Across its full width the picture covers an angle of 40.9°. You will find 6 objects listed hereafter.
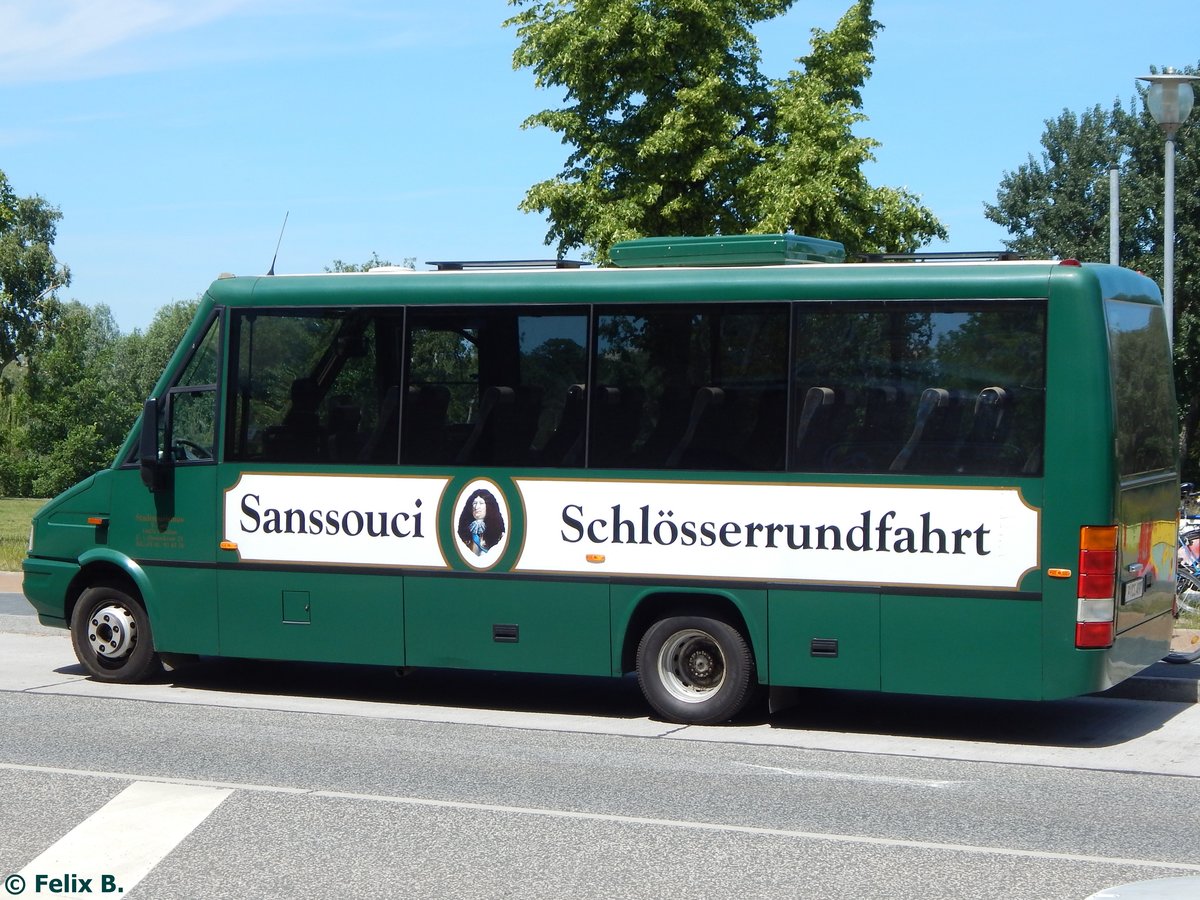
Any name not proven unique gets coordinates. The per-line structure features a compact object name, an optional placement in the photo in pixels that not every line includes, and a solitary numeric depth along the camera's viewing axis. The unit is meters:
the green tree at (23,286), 72.62
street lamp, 14.33
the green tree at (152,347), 107.87
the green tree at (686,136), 24.69
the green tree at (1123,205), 45.09
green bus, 9.14
